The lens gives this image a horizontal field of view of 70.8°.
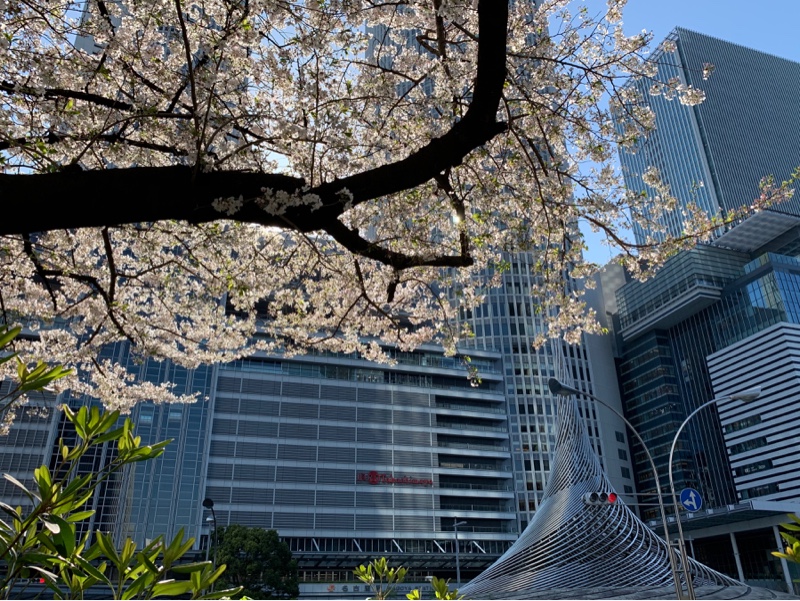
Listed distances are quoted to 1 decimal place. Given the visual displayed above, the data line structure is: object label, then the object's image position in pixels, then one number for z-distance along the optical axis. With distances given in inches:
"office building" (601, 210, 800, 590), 2839.6
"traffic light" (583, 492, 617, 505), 697.2
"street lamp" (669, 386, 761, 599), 613.7
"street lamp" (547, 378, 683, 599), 651.9
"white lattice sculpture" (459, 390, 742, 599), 1173.1
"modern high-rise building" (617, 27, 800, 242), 4318.4
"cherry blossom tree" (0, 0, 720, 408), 220.1
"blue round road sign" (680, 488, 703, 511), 563.5
